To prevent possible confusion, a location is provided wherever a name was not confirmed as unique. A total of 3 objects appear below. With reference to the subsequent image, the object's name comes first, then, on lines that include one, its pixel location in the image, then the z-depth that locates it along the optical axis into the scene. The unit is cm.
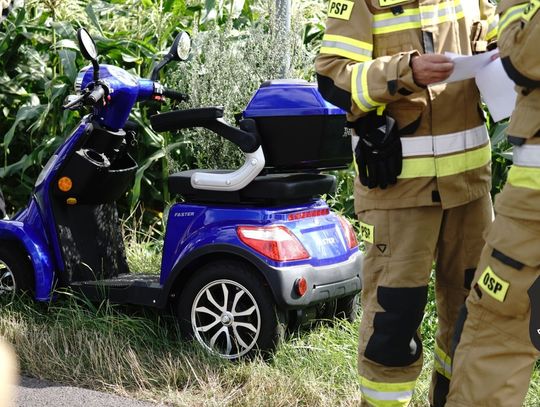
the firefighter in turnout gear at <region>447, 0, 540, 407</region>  543
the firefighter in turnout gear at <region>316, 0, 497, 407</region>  642
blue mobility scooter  841
